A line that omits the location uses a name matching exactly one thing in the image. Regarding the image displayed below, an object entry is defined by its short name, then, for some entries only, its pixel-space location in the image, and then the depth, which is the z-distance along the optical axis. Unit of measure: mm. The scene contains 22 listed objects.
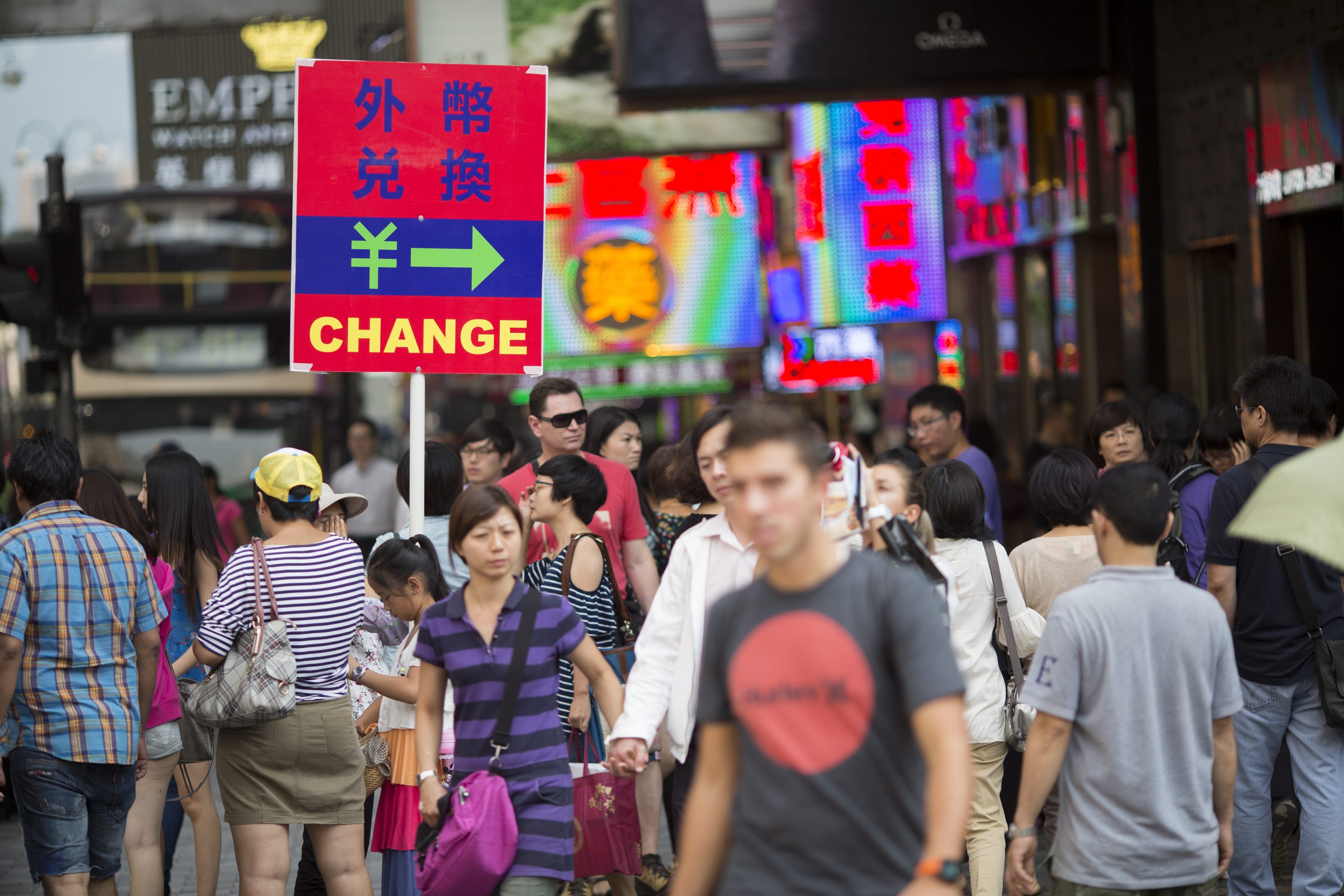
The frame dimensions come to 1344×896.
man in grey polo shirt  7488
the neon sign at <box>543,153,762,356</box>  26156
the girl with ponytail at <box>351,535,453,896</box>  10484
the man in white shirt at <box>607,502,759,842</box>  9117
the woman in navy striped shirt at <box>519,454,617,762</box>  11234
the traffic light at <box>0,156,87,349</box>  17266
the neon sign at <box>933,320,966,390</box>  32125
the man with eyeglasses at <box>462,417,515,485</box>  15383
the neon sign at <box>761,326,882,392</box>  29766
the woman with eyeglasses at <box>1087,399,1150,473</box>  12937
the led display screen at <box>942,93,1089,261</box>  24891
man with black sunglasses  12937
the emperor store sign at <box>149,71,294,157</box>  73187
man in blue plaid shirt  10180
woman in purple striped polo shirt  8242
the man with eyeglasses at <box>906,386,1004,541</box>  15555
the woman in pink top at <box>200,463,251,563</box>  19406
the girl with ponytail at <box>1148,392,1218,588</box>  12602
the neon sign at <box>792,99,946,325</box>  26219
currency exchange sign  11477
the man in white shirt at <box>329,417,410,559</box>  22437
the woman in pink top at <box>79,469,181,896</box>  11336
